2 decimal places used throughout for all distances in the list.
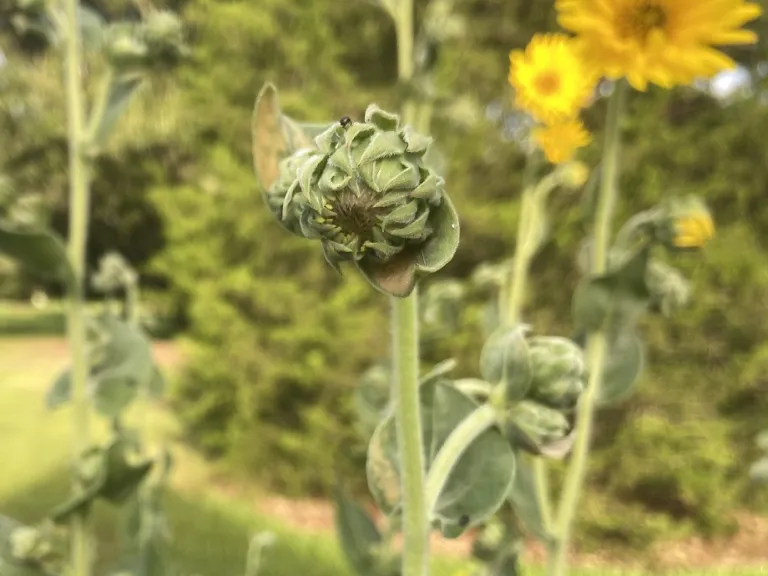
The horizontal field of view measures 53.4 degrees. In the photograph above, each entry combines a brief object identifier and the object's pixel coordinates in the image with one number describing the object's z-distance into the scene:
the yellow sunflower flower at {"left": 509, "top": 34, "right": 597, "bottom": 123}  0.63
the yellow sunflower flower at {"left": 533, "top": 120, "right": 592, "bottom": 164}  0.65
